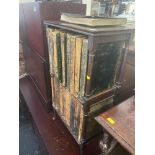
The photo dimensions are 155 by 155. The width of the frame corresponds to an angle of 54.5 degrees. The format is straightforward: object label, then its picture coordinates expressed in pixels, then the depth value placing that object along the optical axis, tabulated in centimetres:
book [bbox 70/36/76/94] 80
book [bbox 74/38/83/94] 75
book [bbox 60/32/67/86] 89
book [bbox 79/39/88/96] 73
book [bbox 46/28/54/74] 100
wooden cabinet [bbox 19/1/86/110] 111
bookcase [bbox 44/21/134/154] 73
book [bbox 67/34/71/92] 83
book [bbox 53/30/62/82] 94
